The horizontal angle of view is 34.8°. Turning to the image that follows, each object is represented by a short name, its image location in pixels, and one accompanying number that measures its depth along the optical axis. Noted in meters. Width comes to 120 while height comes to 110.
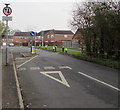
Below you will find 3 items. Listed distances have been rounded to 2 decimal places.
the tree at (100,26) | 14.93
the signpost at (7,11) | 13.24
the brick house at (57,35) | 79.64
